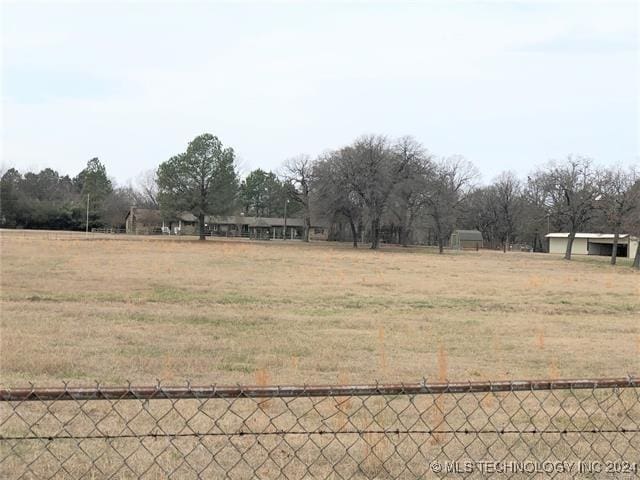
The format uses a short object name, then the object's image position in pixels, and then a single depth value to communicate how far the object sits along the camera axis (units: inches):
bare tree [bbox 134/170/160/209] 4324.1
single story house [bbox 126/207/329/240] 3909.9
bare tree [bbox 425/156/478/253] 2635.3
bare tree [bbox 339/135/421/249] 2447.1
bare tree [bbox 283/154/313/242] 3459.2
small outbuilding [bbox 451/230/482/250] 3671.8
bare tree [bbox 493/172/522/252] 3730.3
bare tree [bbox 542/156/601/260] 2309.3
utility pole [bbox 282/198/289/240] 3919.8
